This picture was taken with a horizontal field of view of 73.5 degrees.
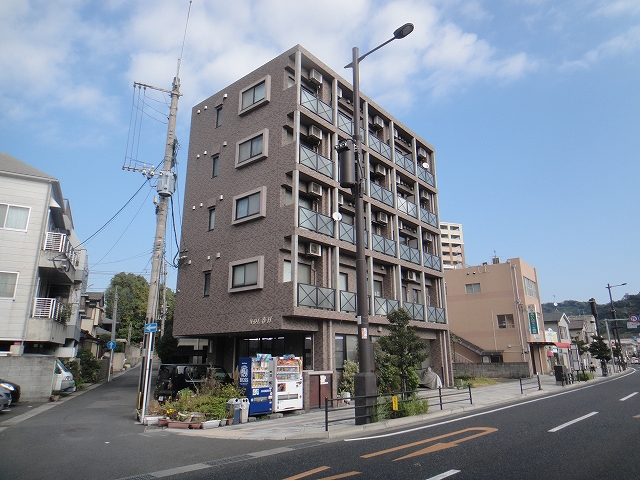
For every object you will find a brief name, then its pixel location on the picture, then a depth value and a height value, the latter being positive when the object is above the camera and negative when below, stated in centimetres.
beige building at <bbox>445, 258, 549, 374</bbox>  3903 +359
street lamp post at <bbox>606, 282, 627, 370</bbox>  5116 +639
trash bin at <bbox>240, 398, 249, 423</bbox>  1369 -166
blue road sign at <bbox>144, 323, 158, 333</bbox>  1433 +100
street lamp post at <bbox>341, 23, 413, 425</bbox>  1126 +132
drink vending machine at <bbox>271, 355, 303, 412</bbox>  1526 -92
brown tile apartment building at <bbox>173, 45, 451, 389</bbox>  1983 +646
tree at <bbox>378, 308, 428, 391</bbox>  1559 +30
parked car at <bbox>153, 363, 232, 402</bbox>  1767 -82
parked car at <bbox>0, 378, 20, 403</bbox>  1840 -120
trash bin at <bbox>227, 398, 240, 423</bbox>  1361 -162
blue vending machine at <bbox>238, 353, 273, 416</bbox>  1449 -85
